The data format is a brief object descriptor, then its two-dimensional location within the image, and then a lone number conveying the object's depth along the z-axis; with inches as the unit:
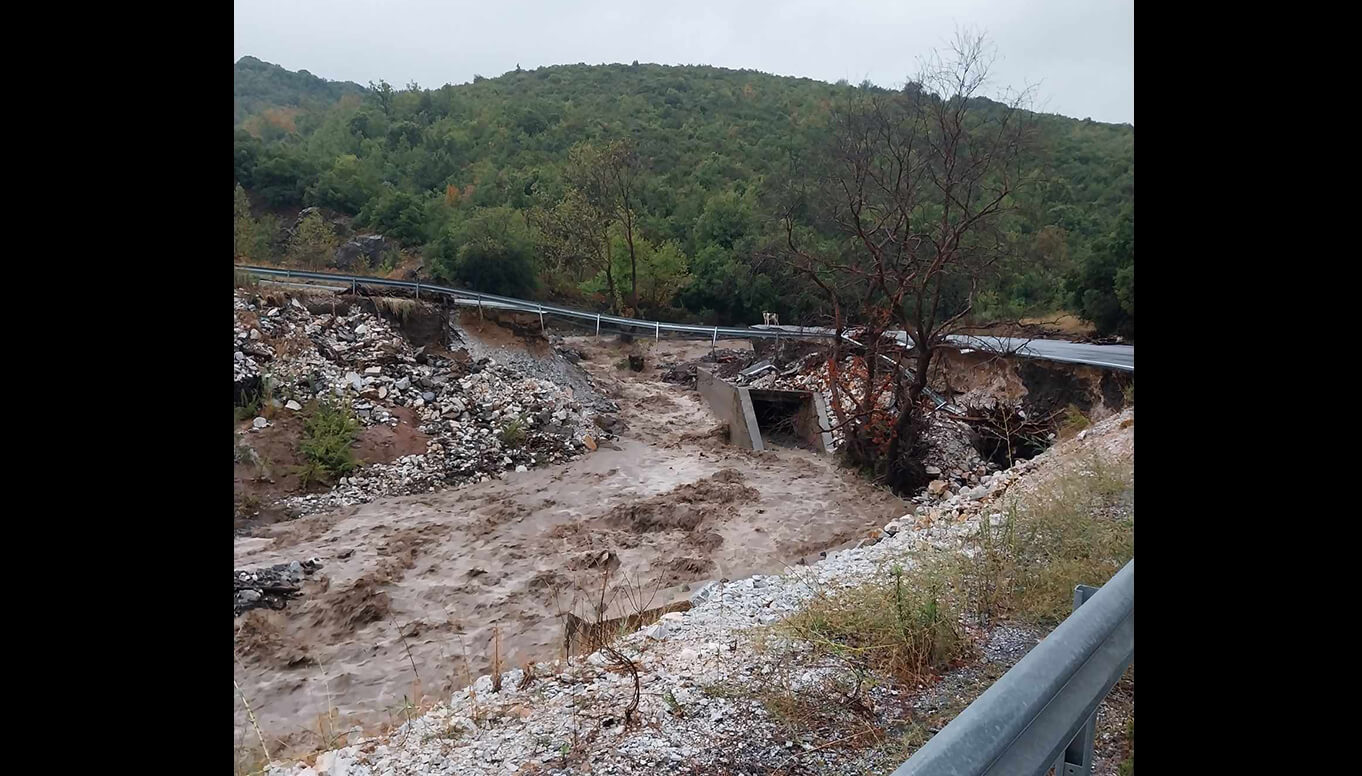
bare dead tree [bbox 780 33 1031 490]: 408.8
